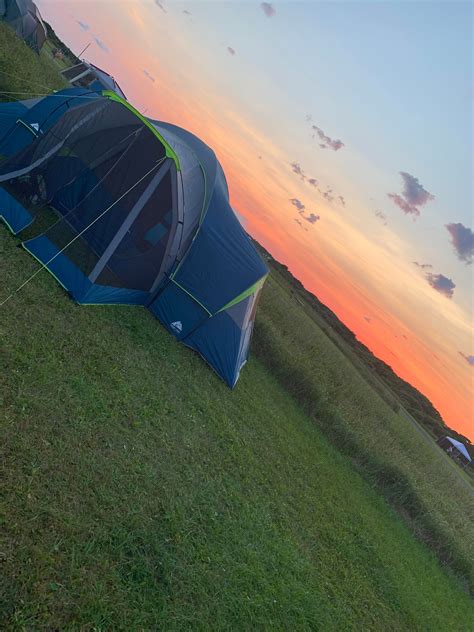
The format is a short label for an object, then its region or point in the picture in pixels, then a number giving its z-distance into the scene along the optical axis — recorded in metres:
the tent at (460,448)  42.47
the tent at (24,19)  20.83
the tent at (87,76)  23.06
